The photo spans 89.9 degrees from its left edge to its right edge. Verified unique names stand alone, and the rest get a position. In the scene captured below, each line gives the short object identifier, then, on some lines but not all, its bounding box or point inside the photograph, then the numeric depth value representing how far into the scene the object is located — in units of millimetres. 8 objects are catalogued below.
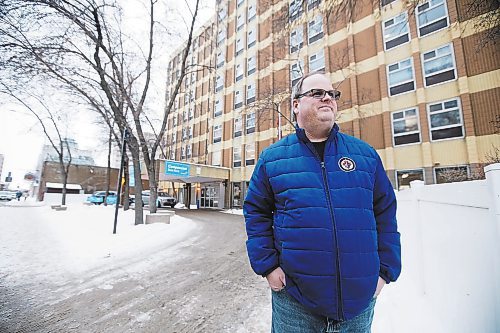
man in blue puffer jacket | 1254
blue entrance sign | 18062
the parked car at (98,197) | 31028
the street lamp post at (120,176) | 8532
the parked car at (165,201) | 27766
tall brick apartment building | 11930
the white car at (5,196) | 35119
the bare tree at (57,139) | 20197
